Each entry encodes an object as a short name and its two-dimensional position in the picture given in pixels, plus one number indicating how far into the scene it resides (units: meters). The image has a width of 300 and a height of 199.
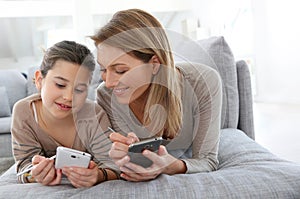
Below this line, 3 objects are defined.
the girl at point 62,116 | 1.14
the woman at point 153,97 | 1.03
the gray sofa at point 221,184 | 0.91
